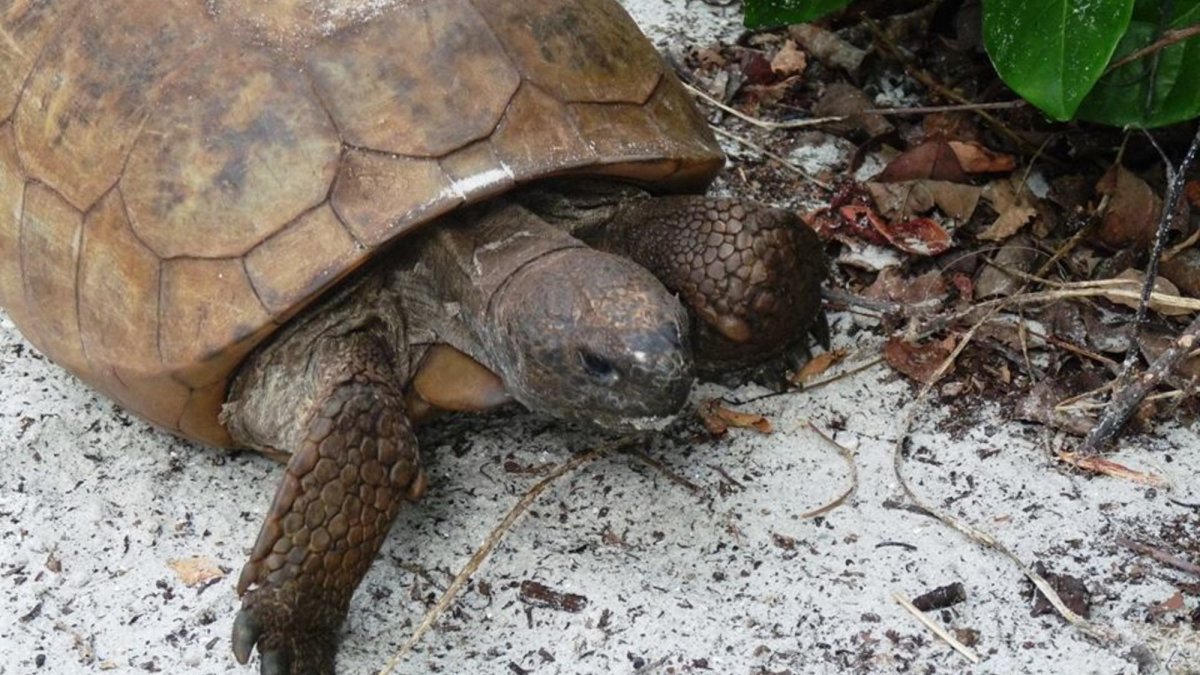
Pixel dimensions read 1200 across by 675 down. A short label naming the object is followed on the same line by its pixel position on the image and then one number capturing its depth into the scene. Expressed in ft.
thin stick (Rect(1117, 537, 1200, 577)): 8.90
